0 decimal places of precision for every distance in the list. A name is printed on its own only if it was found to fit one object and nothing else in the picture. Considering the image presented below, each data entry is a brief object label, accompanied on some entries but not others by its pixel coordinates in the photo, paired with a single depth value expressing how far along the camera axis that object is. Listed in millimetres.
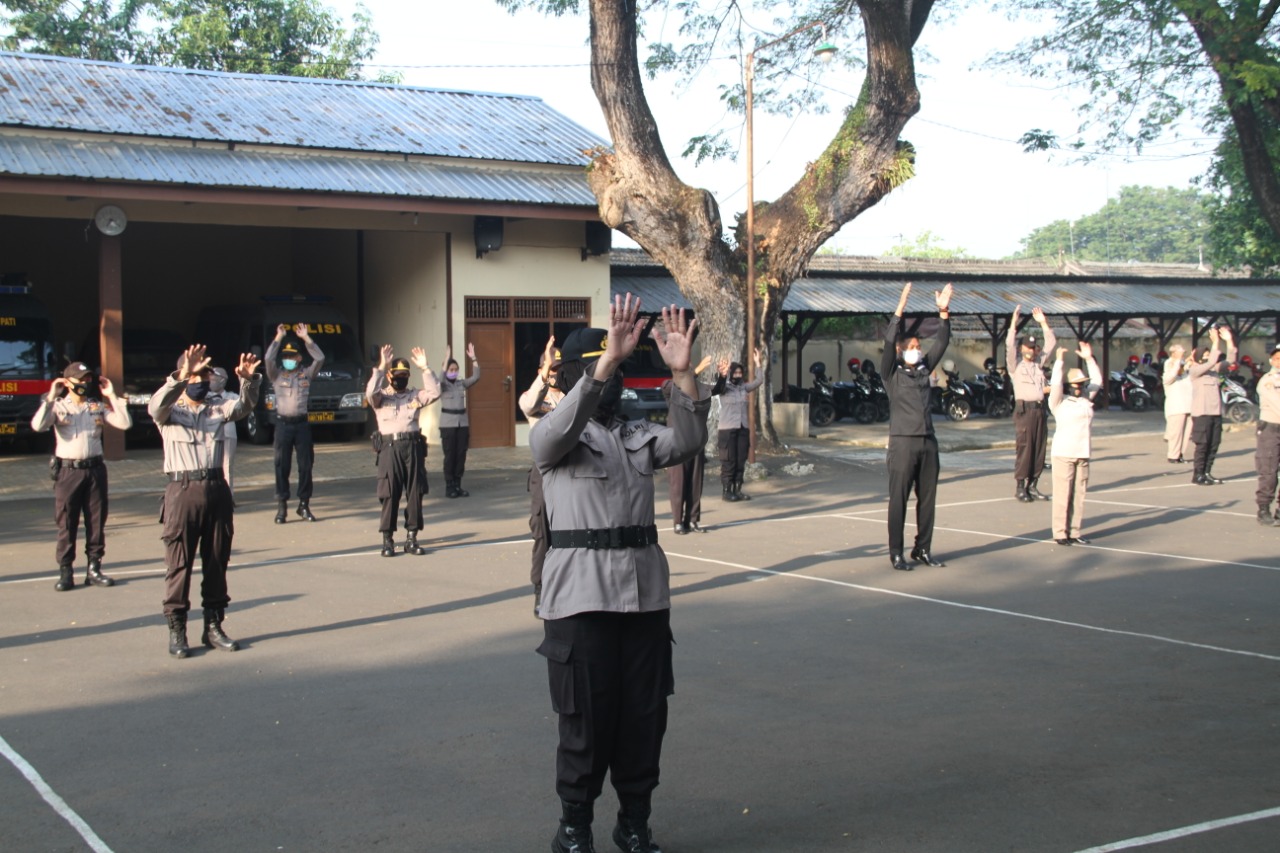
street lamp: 19094
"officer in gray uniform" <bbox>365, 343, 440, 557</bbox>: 11695
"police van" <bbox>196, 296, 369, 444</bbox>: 22922
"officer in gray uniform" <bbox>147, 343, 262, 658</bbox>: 7934
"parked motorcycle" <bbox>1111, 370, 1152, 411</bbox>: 32312
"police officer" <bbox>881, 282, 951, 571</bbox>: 10719
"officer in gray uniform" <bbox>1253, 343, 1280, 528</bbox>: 13312
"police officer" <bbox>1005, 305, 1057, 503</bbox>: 15594
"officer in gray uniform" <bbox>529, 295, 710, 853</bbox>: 4531
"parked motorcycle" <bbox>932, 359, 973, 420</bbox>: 29266
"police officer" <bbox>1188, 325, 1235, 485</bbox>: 17047
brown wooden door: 22500
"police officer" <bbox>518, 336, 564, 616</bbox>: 8055
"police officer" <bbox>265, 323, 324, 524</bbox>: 14023
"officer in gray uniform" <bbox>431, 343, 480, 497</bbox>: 16391
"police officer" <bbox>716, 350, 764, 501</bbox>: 14930
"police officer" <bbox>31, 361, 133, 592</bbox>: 10133
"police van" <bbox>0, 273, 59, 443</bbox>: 20344
